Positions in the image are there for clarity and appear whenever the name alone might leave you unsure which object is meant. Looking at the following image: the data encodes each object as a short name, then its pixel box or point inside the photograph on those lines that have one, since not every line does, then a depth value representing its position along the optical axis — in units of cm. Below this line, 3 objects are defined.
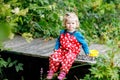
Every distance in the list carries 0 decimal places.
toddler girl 435
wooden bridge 466
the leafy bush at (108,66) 367
